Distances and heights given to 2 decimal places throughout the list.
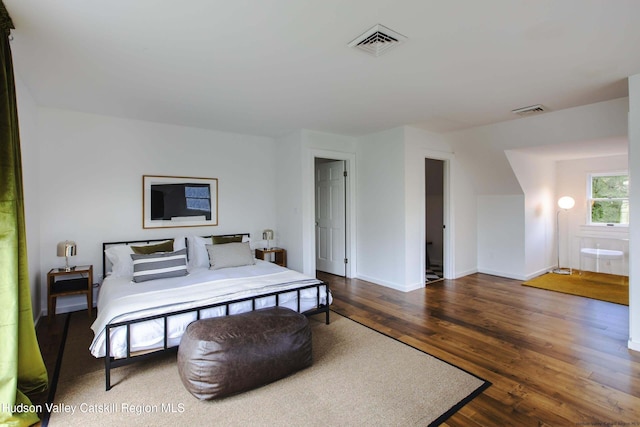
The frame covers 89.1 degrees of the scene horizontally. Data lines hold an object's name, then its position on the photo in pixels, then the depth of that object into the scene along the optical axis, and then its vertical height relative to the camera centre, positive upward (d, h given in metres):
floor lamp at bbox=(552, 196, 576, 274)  6.02 -0.02
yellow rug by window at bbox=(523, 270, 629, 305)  4.60 -1.29
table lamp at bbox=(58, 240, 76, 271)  3.69 -0.43
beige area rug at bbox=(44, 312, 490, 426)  2.05 -1.32
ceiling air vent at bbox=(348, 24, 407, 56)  2.20 +1.19
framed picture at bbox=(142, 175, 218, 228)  4.53 +0.12
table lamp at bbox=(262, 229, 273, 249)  5.29 -0.42
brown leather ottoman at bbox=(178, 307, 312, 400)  2.20 -1.03
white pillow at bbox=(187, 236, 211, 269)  4.33 -0.59
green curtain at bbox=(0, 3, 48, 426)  1.92 -0.44
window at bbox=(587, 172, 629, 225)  5.81 +0.10
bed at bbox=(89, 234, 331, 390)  2.47 -0.77
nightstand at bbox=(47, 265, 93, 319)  3.58 -0.85
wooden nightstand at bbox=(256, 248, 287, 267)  5.25 -0.76
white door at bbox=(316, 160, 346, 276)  5.82 -0.19
